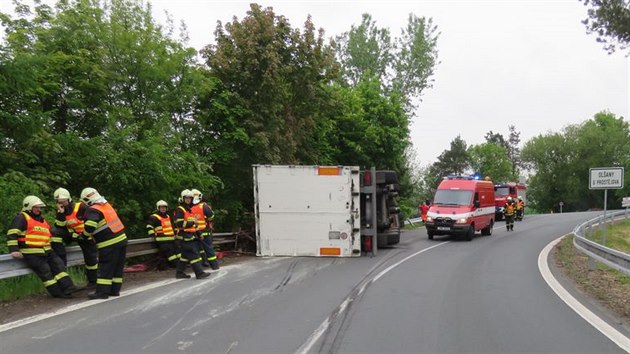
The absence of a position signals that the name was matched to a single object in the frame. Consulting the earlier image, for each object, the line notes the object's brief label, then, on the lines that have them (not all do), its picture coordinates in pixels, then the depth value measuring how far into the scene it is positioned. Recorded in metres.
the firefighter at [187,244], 10.11
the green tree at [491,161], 102.44
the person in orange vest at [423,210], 29.34
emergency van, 19.69
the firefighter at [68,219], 8.00
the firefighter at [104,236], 7.78
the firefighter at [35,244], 7.38
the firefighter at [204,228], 10.78
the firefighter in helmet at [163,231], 10.94
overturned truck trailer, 13.80
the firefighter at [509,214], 25.19
